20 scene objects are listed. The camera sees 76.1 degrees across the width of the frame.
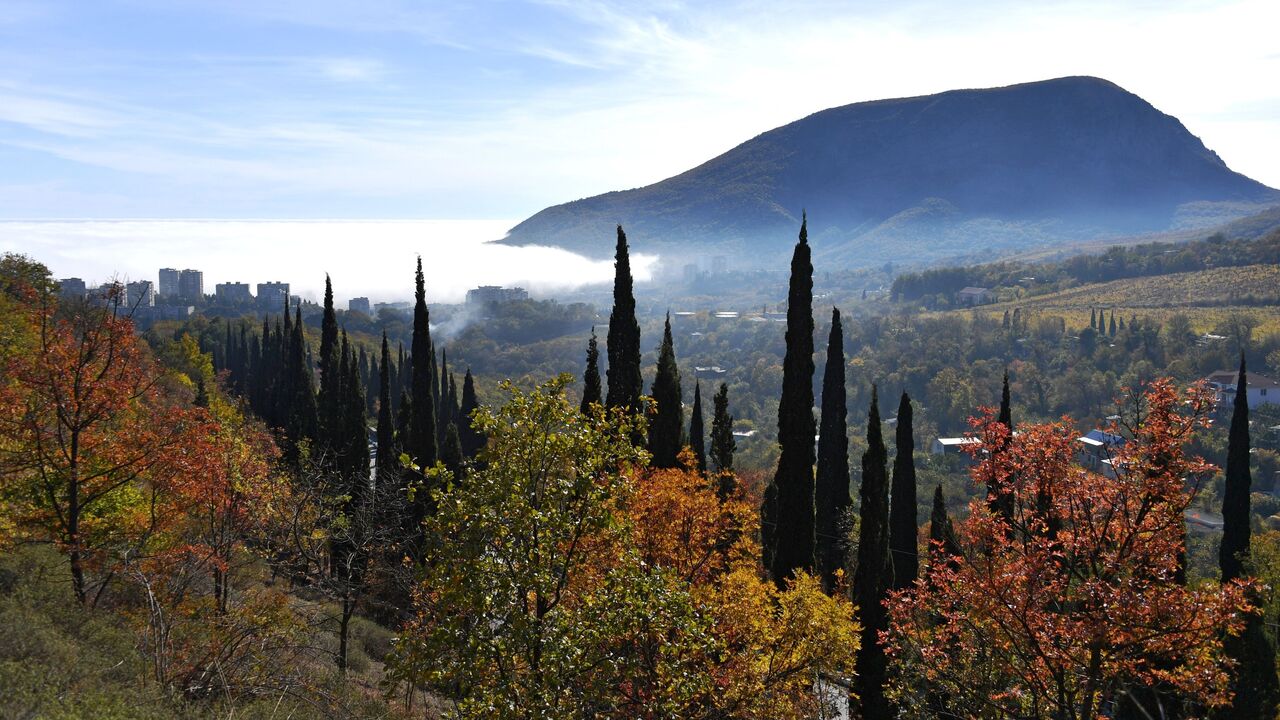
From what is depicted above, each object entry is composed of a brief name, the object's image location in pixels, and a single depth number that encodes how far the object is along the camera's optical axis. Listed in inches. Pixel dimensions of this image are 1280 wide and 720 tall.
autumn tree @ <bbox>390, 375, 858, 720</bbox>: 409.7
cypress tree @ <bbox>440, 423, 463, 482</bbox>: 1623.8
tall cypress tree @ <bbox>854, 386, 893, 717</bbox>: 922.1
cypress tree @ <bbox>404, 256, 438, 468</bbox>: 1517.0
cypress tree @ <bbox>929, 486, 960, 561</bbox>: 1306.6
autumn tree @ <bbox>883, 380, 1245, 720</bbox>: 473.1
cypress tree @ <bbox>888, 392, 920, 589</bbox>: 1413.6
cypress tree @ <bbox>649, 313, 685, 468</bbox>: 1235.9
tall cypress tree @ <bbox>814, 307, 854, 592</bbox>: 1439.5
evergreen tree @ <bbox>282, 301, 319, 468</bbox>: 1887.3
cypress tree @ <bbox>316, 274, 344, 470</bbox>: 1796.3
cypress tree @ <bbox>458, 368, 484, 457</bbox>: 2241.6
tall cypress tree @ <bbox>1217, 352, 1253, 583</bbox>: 1429.6
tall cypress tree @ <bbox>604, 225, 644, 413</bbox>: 1302.9
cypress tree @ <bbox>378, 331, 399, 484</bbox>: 1529.3
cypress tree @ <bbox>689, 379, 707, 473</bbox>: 1485.2
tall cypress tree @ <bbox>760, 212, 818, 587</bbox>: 1029.8
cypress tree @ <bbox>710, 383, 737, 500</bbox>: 1387.8
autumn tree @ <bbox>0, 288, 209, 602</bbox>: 715.4
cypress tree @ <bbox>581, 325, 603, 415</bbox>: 1299.2
